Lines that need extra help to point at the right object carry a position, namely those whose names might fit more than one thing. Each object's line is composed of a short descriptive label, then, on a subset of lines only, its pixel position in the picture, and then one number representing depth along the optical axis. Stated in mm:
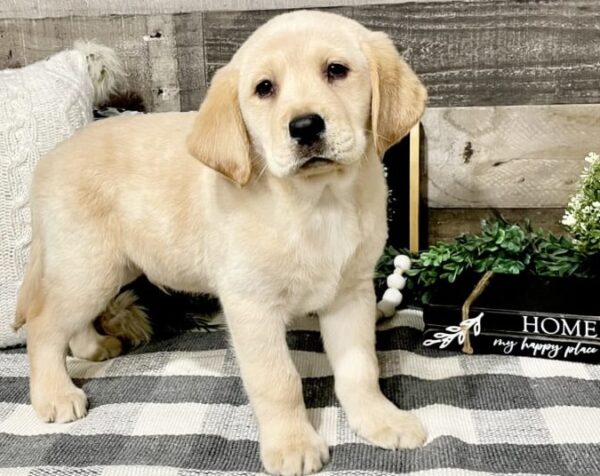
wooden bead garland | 2020
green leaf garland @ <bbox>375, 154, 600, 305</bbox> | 1854
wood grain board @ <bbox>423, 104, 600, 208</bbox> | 2201
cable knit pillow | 1949
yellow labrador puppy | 1391
